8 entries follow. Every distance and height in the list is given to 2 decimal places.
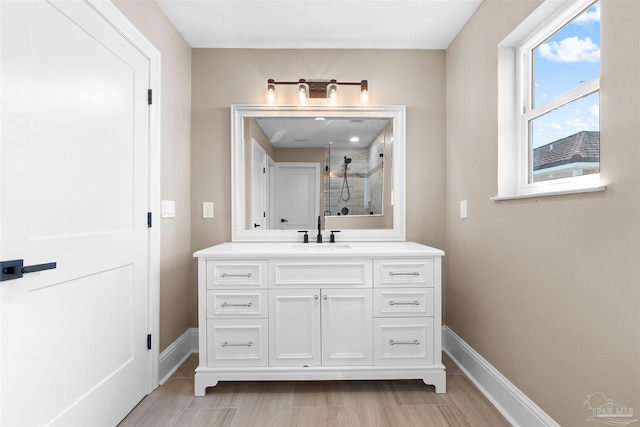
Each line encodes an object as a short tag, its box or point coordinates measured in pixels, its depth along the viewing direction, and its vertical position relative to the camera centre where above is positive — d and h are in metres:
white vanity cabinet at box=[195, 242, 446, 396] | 2.02 -0.61
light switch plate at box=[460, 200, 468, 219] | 2.35 +0.04
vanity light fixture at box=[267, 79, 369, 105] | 2.58 +0.97
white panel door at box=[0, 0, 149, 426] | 1.18 +0.00
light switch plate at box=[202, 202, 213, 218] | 2.66 +0.03
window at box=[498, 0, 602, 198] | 1.41 +0.56
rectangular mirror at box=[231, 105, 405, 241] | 2.67 +0.33
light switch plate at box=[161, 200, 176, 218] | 2.21 +0.03
